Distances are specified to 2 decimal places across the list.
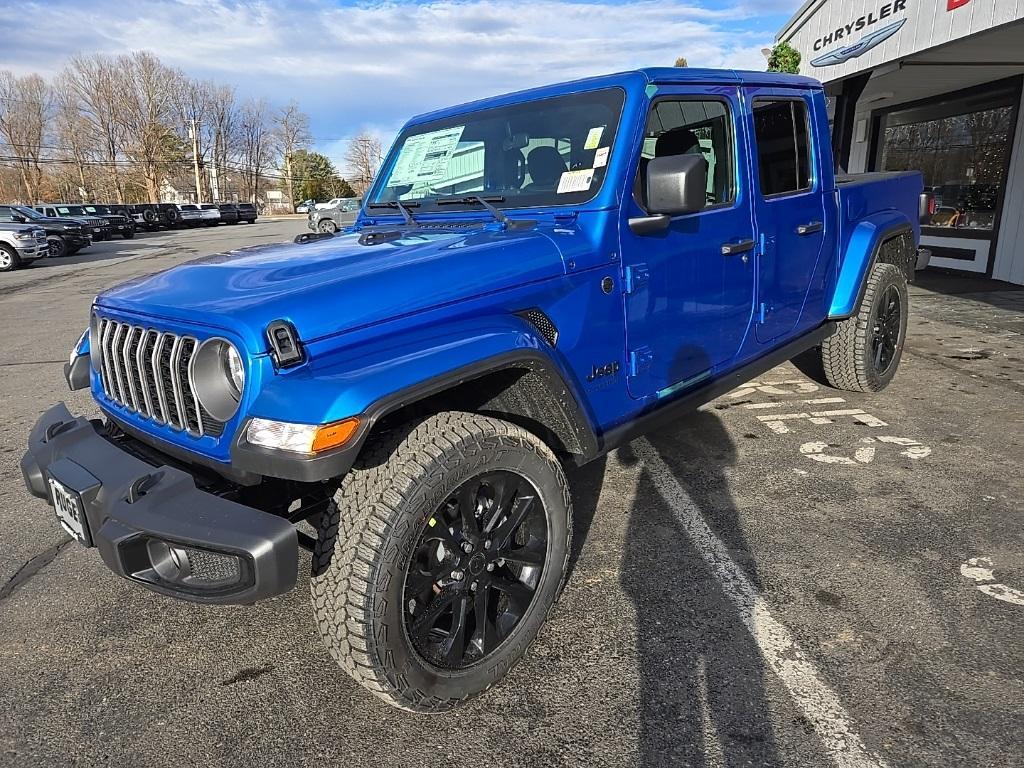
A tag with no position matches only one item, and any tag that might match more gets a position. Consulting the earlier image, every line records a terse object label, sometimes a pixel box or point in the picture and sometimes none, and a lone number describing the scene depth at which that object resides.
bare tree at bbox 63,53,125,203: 54.81
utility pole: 66.19
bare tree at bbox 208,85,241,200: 73.25
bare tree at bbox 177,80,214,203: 64.38
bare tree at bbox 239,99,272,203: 80.06
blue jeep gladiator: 1.87
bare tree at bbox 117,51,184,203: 56.12
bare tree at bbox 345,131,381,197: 87.44
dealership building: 7.93
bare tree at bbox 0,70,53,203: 55.91
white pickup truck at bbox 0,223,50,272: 17.38
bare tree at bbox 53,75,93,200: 55.69
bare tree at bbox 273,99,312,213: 79.69
